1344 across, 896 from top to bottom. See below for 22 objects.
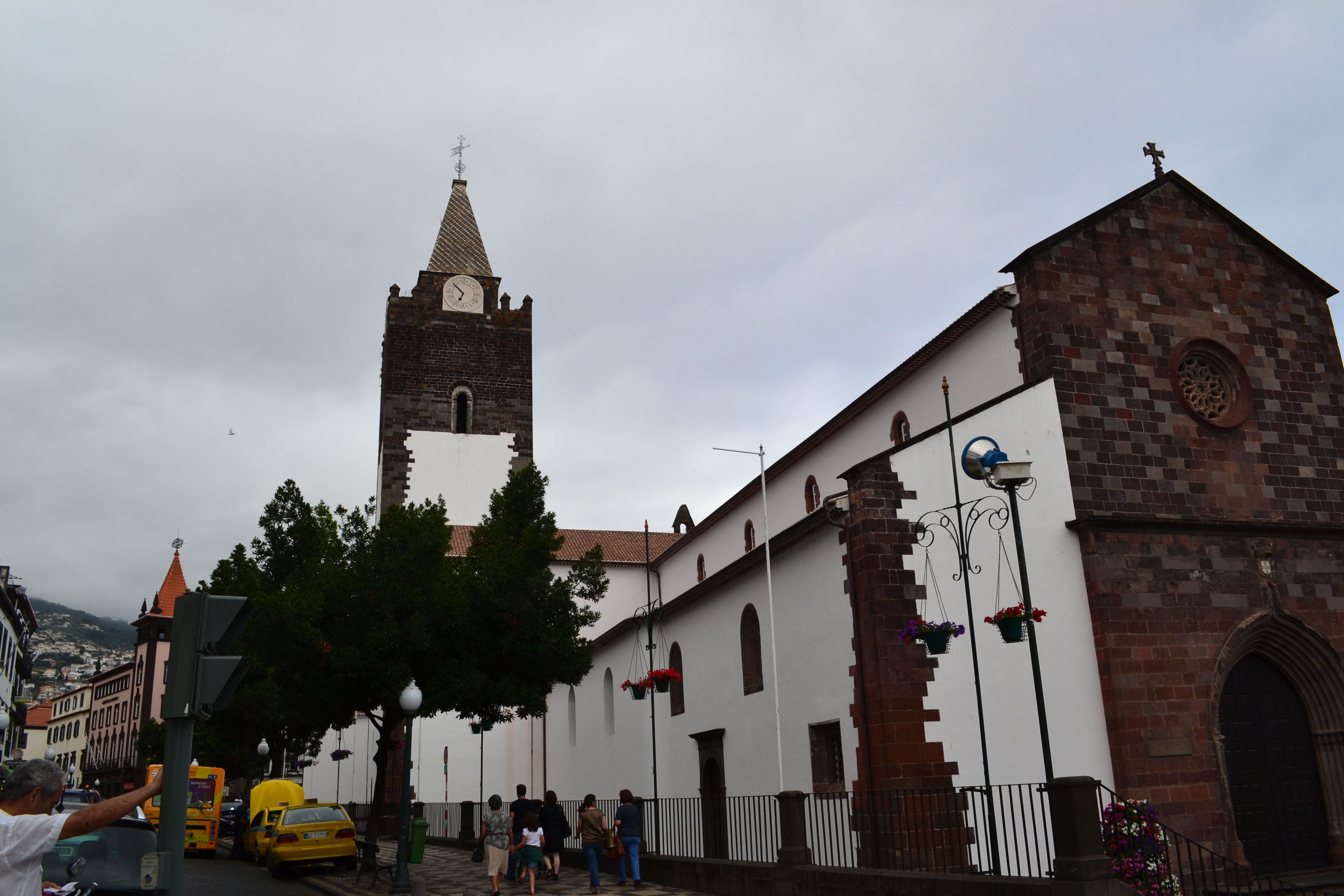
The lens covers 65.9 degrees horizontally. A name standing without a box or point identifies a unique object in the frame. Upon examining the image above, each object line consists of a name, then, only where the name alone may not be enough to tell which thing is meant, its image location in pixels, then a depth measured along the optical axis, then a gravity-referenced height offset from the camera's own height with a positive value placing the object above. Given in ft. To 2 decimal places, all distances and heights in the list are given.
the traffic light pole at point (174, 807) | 18.20 -0.66
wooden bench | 60.49 -5.74
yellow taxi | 69.00 -4.87
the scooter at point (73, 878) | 20.36 -2.23
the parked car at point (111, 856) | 28.81 -2.31
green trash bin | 71.72 -5.38
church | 52.44 +9.07
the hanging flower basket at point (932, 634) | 47.57 +4.65
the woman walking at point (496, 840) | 56.65 -4.49
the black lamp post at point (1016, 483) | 36.14 +9.09
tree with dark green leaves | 65.21 +8.78
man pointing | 15.26 -0.69
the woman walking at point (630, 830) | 57.11 -4.21
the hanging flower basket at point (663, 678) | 68.74 +4.57
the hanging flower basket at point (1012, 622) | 42.65 +4.51
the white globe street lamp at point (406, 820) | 54.54 -3.08
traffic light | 19.10 +1.96
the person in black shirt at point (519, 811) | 58.59 -3.11
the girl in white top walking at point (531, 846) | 56.75 -4.85
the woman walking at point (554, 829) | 63.62 -4.47
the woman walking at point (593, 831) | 58.34 -4.30
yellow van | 79.56 -3.36
